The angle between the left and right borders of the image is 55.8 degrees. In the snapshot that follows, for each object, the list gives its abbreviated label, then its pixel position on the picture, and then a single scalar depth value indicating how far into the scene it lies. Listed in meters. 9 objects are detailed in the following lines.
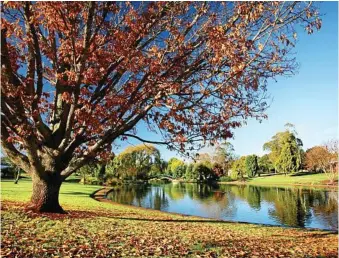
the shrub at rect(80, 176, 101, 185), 57.69
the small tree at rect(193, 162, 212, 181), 92.91
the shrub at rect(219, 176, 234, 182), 91.68
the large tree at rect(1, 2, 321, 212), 8.18
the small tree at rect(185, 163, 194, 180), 99.75
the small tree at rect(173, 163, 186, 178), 108.67
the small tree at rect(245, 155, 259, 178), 95.72
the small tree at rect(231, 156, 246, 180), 92.28
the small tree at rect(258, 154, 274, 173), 105.95
